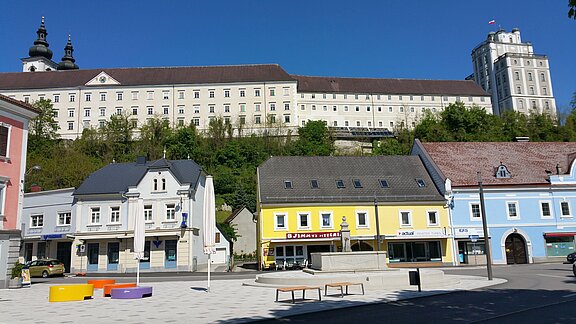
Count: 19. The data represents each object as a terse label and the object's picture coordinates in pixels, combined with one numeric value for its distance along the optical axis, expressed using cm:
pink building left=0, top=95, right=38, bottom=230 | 2470
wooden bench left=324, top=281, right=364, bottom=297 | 1638
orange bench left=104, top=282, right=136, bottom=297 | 1878
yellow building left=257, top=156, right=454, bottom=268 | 3731
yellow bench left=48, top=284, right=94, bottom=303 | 1734
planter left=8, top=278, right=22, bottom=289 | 2413
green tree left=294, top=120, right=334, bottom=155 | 8206
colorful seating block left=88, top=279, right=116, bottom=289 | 2091
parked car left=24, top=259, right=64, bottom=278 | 3372
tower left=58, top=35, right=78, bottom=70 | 11625
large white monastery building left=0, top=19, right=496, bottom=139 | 9506
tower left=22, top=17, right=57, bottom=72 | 11094
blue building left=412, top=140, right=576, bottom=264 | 3759
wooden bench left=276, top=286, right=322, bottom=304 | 1481
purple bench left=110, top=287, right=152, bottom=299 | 1777
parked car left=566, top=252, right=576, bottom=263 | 3350
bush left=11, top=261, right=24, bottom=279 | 2444
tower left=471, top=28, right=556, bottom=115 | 12250
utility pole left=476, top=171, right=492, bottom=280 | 2221
